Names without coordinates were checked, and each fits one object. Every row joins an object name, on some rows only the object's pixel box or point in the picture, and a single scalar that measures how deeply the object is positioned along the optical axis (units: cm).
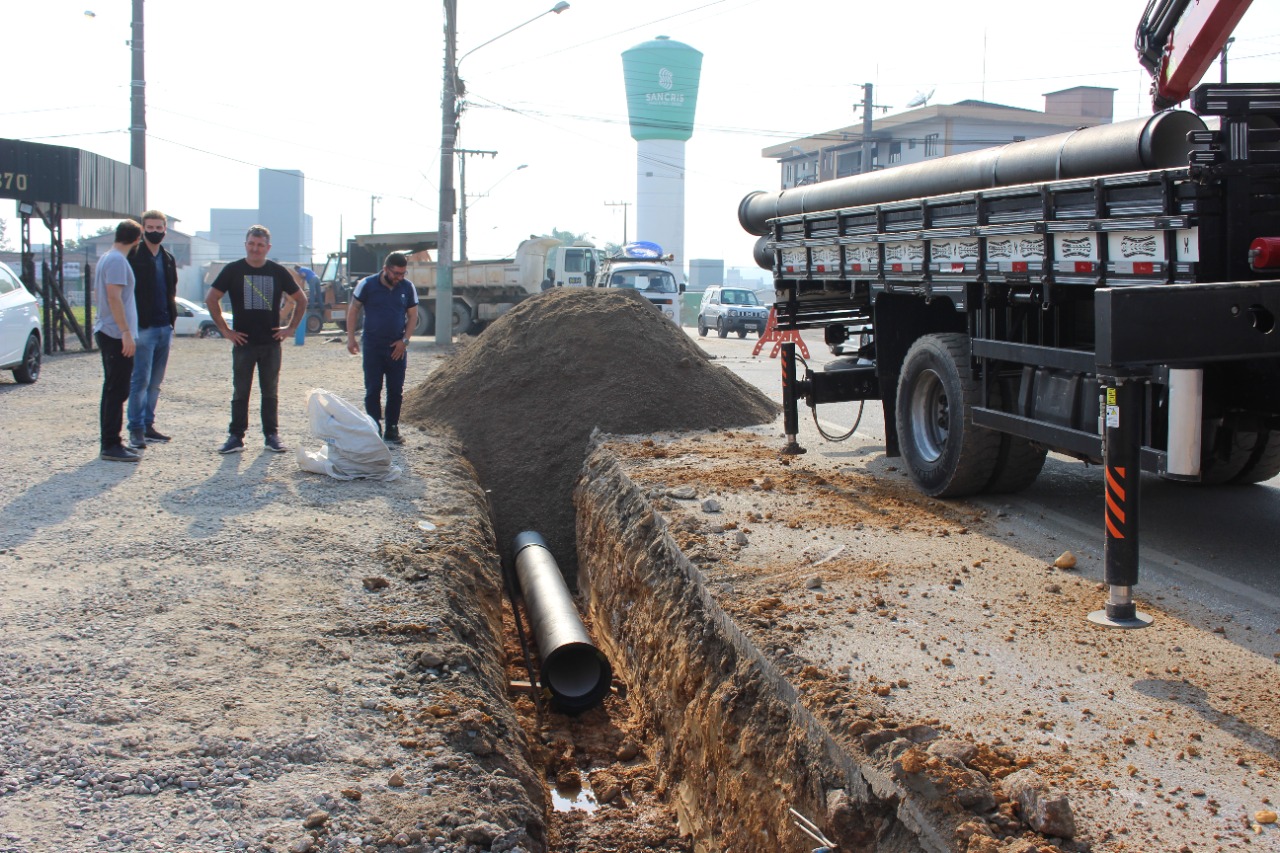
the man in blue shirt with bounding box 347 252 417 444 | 962
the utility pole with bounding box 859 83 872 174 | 4447
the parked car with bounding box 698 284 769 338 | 3488
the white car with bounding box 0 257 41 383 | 1405
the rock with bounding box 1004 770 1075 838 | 302
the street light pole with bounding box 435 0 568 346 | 2466
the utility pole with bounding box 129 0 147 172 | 2362
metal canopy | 2109
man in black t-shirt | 895
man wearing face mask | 912
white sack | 856
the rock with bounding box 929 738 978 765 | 344
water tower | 9731
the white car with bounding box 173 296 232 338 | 3378
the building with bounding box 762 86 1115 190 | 5469
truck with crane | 470
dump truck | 3078
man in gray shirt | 847
